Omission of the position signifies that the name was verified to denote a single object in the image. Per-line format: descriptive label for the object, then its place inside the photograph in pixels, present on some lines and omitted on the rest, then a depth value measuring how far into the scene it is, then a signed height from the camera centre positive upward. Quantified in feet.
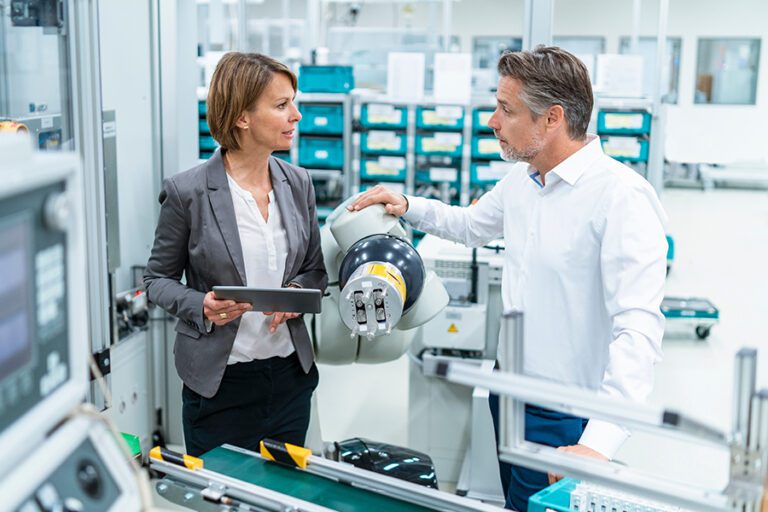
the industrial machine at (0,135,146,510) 2.64 -0.92
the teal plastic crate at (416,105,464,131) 22.35 -0.79
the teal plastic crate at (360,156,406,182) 22.80 -2.18
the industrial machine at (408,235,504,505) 10.66 -3.75
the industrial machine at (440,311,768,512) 3.17 -1.30
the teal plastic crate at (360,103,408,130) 22.41 -0.76
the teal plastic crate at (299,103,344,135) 22.39 -0.80
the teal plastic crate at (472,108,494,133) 22.04 -0.80
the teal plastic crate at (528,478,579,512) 4.80 -2.34
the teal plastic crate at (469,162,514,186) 22.27 -2.25
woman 6.49 -1.36
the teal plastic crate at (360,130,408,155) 22.62 -1.46
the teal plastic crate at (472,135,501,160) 22.50 -1.56
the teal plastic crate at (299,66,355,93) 22.18 +0.18
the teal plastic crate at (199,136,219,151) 24.32 -1.74
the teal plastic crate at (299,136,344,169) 22.67 -1.75
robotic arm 5.98 -1.50
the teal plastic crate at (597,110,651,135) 21.83 -0.79
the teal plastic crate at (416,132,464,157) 22.65 -1.50
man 5.57 -1.03
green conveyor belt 5.14 -2.53
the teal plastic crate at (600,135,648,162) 21.75 -1.45
